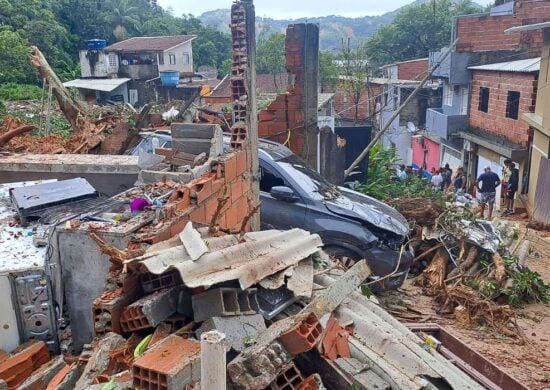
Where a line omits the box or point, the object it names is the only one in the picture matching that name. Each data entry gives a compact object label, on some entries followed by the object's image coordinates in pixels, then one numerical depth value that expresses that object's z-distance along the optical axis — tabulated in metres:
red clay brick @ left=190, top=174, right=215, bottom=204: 4.84
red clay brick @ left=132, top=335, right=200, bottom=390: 2.75
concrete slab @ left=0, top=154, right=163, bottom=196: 6.46
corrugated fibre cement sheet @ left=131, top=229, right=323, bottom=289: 3.49
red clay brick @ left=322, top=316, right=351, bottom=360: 3.34
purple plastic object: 4.68
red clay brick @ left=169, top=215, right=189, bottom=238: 4.30
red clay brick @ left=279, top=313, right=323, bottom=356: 3.02
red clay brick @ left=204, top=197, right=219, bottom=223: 5.04
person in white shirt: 16.41
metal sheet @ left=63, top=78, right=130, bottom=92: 33.72
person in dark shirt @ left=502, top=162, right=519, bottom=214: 16.53
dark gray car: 7.35
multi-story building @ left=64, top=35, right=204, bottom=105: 35.48
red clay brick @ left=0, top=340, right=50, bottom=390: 3.73
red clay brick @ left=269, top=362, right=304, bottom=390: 2.98
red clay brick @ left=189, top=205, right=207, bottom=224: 4.70
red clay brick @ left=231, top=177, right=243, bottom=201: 5.91
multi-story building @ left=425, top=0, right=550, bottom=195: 18.78
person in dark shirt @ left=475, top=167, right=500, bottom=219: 14.11
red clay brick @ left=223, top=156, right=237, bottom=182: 5.67
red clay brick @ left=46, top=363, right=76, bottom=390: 3.34
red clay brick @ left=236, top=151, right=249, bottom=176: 6.19
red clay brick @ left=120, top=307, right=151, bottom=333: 3.45
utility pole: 12.52
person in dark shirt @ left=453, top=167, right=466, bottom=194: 16.36
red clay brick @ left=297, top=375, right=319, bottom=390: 3.02
